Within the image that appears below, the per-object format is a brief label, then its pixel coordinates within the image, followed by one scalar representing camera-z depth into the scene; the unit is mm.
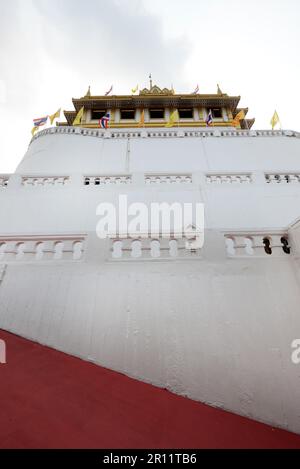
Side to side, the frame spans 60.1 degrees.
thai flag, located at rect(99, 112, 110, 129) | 10862
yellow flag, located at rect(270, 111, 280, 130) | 11482
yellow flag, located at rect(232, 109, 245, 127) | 12945
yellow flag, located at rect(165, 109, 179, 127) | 11672
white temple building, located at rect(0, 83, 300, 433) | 2838
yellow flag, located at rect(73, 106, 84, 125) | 11875
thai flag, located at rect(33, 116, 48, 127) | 10914
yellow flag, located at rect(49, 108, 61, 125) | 11379
